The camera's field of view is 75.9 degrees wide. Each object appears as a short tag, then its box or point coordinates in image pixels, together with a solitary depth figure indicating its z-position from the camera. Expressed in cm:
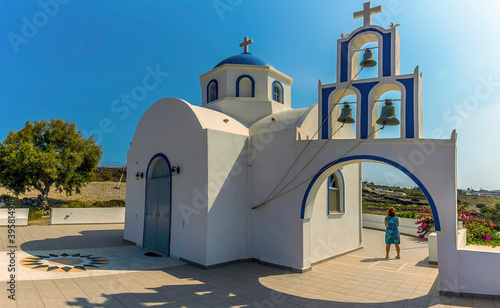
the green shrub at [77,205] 1936
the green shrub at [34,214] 1812
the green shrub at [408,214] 1653
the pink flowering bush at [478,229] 918
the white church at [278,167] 663
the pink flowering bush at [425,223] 1244
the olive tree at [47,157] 2025
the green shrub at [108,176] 3294
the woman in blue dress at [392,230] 1001
